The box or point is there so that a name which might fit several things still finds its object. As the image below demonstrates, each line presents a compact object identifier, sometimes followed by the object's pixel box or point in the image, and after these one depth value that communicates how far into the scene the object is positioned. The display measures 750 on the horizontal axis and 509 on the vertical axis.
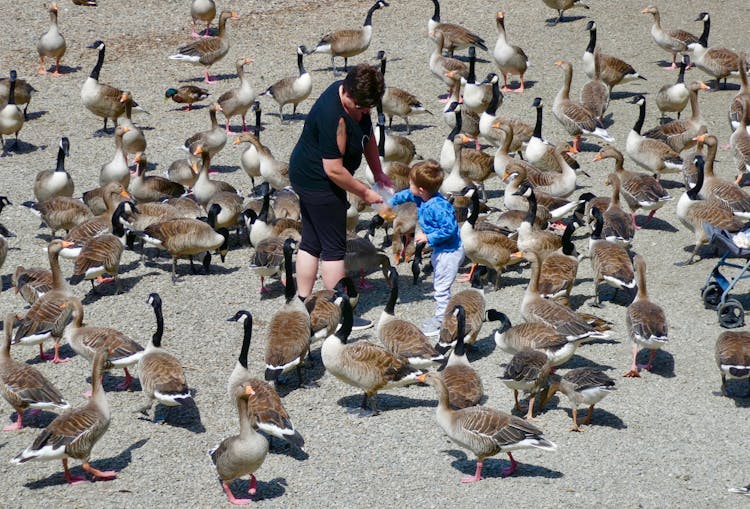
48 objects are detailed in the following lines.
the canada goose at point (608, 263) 11.75
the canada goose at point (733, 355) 9.75
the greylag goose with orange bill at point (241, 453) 8.27
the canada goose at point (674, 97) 17.92
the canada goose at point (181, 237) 12.79
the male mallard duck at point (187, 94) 18.88
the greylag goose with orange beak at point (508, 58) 19.66
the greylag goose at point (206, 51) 20.23
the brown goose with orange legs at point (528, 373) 9.43
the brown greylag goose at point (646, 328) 10.30
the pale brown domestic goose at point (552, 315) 10.34
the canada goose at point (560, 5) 23.17
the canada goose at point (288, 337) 9.89
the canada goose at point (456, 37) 21.02
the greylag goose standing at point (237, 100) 17.88
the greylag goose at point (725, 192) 13.96
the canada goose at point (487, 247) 12.34
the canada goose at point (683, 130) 16.33
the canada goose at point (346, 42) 20.44
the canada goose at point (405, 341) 10.16
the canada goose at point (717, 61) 19.30
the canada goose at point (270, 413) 8.84
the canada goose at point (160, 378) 9.45
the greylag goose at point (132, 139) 16.28
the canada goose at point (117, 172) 15.04
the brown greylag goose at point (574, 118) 16.84
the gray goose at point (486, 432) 8.53
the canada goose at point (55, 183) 14.70
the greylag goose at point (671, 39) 20.58
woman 9.91
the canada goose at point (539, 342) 10.12
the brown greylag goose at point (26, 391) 9.47
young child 10.57
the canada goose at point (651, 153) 15.57
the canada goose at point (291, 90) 18.30
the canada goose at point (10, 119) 16.91
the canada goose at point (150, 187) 14.78
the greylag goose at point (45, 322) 10.76
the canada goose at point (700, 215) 13.20
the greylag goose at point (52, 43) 20.36
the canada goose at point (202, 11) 22.56
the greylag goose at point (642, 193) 14.09
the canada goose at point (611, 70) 19.06
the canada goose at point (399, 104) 17.47
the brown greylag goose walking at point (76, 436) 8.58
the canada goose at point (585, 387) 9.30
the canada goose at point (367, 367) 9.67
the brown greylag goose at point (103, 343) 10.16
